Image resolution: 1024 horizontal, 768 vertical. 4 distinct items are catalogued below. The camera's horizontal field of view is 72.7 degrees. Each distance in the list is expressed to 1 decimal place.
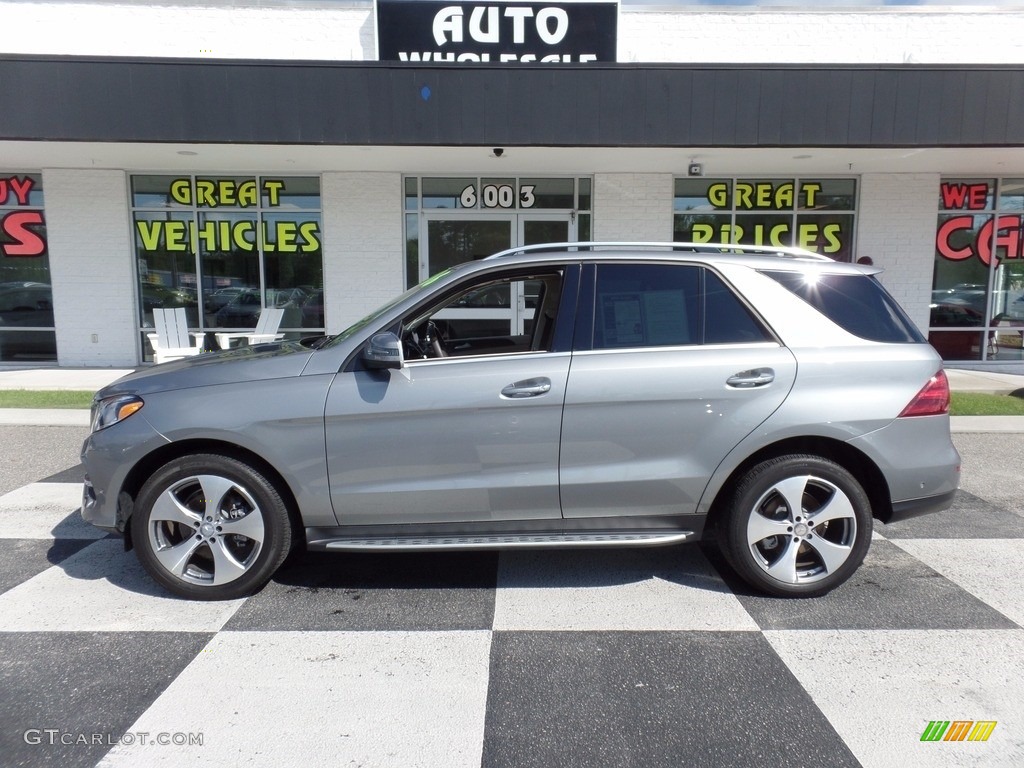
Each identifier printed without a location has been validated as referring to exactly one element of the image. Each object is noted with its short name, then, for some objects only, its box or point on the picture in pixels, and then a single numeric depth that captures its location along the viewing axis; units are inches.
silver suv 139.2
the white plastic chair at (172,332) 445.7
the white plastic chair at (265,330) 443.8
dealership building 339.6
